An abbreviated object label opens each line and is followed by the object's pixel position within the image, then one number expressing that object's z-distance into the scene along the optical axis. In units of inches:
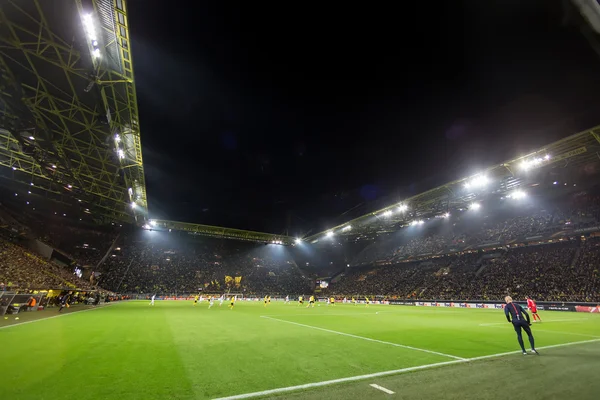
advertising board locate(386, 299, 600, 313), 1013.8
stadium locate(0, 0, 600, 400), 230.4
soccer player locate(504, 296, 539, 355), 313.0
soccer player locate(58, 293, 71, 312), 830.0
